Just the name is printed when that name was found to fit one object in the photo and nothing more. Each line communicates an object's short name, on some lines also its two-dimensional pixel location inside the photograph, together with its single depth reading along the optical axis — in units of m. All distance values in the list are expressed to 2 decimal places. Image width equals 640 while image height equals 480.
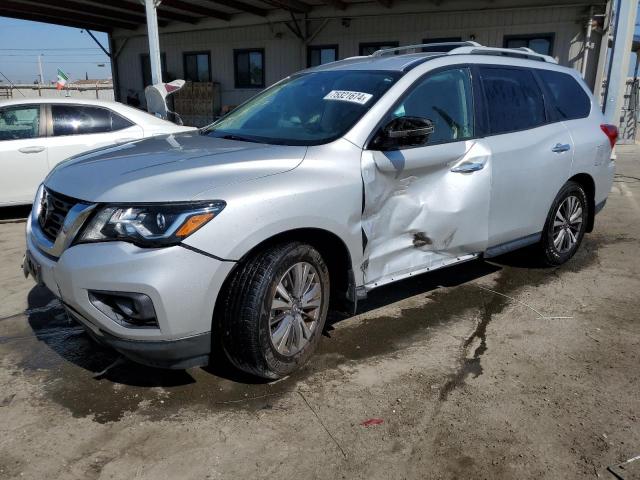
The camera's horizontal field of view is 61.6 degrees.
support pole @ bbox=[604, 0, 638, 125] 10.43
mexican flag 30.25
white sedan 6.34
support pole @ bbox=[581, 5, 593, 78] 12.32
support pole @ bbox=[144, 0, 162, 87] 10.91
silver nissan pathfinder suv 2.50
